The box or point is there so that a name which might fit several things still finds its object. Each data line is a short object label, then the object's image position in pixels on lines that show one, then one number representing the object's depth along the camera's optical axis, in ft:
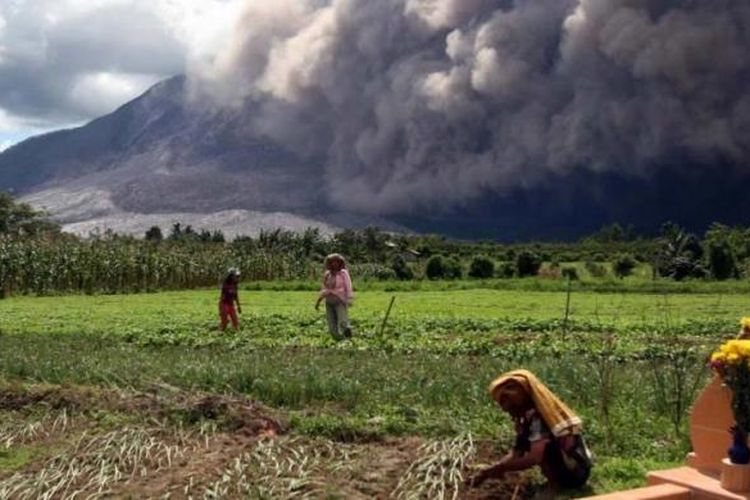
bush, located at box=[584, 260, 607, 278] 169.94
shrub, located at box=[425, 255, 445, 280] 168.25
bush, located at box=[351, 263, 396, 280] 165.68
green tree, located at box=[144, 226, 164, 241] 231.26
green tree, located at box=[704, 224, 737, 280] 151.43
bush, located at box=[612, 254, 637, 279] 175.81
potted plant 18.04
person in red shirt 59.98
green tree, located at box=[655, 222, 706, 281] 136.56
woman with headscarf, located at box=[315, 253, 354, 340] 53.57
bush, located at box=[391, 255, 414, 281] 169.58
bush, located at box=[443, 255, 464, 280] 168.76
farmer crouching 20.40
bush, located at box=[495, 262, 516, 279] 170.45
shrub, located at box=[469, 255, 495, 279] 168.55
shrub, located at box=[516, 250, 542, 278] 174.09
